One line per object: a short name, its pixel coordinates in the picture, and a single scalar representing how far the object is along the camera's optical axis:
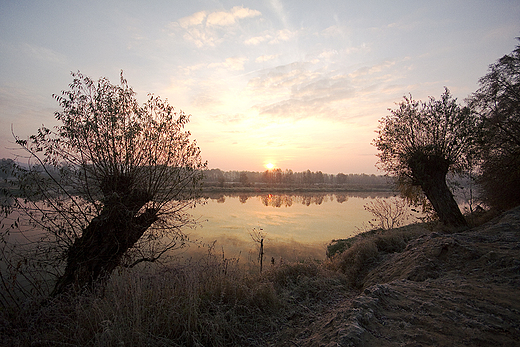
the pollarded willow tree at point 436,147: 9.81
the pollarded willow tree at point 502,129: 9.98
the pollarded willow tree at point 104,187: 5.78
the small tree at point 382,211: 13.14
